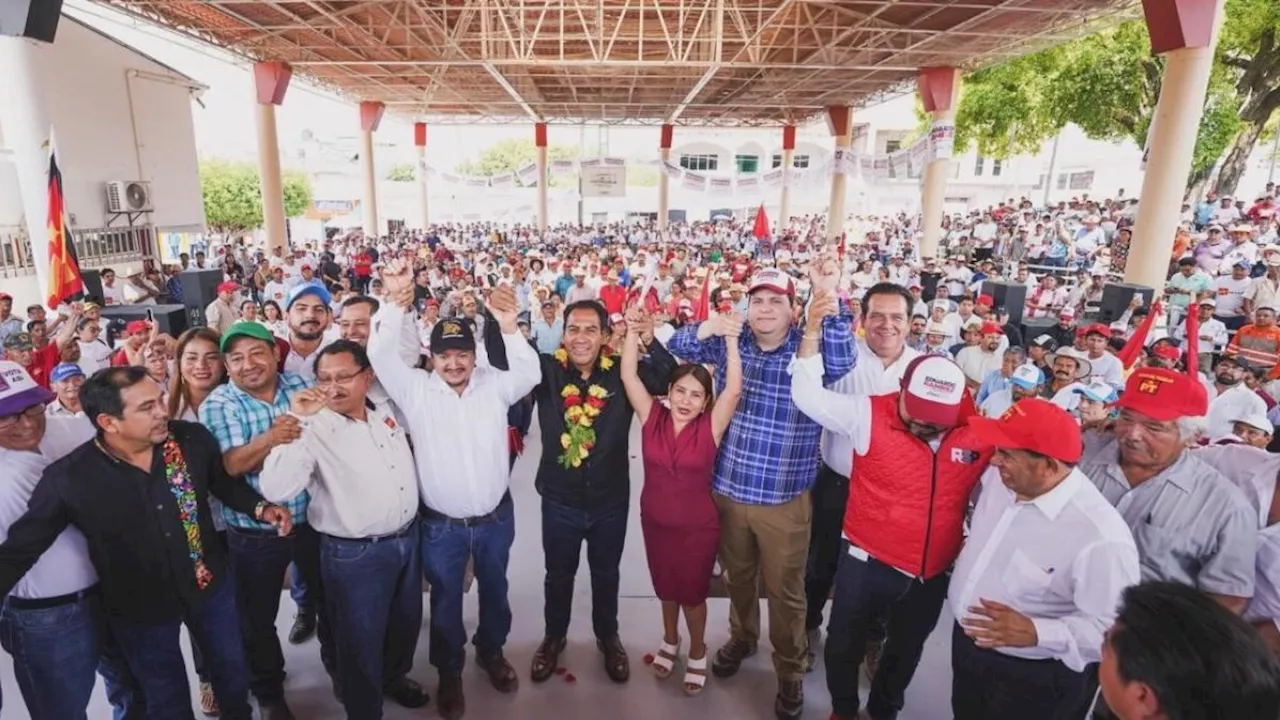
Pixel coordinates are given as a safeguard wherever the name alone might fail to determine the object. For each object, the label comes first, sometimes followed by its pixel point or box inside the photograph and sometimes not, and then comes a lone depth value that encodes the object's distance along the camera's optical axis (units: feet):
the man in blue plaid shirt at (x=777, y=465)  8.86
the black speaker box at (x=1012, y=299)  27.71
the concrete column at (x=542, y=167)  81.56
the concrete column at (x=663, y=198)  89.71
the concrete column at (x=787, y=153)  85.51
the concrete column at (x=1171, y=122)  24.73
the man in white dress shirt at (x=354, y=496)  7.54
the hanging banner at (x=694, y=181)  63.05
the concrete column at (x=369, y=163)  69.51
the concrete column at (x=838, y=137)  69.82
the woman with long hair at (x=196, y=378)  8.82
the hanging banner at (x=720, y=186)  62.08
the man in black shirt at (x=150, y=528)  6.53
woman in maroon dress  8.86
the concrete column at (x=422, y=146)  83.44
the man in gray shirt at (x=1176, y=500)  6.32
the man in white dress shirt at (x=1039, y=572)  5.97
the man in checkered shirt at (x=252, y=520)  8.22
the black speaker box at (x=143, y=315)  23.82
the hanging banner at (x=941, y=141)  45.03
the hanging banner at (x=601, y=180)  75.51
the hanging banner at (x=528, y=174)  69.62
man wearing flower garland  9.19
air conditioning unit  41.73
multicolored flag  16.75
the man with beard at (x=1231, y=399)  14.28
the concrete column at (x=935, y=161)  46.78
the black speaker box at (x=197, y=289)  27.58
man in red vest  7.52
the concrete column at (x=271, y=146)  47.55
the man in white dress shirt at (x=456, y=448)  8.58
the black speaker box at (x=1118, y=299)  25.64
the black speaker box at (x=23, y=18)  13.48
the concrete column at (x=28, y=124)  22.84
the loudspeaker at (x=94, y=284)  27.02
